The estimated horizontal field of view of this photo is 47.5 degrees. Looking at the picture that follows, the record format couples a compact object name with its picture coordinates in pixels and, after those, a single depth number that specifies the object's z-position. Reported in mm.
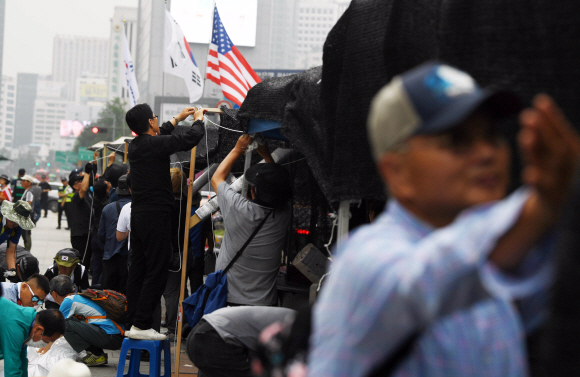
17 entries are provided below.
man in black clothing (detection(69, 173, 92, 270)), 11484
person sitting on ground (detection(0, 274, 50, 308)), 6562
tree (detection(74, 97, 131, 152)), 76388
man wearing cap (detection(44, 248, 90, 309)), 8195
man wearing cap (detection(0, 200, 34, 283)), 8320
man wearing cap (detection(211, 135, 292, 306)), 4863
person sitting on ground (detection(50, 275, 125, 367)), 6652
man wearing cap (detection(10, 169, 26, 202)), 20891
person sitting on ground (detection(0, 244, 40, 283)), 8219
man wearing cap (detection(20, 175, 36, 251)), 16656
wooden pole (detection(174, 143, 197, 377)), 5656
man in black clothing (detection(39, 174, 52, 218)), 30375
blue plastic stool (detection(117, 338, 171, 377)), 5352
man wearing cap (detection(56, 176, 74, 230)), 22812
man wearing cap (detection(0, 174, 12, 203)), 15794
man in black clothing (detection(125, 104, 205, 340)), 5203
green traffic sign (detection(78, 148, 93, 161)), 56625
